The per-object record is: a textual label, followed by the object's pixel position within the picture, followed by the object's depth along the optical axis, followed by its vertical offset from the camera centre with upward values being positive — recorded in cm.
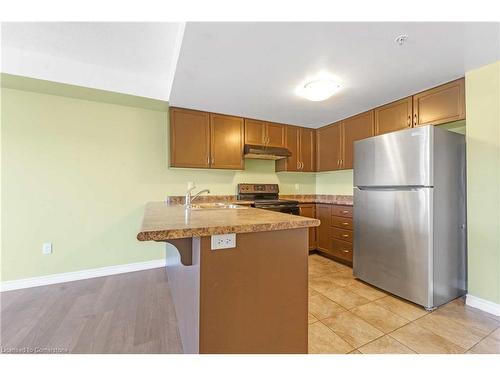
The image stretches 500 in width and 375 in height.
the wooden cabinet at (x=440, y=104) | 217 +86
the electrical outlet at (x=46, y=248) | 257 -72
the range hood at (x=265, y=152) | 331 +53
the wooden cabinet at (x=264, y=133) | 346 +86
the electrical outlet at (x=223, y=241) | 104 -26
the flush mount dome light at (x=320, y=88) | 221 +101
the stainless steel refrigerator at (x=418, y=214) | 200 -28
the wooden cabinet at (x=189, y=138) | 297 +67
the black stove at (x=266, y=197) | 328 -19
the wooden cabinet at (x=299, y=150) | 375 +64
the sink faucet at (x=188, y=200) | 217 -14
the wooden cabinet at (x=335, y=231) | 309 -69
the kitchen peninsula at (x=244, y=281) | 103 -49
